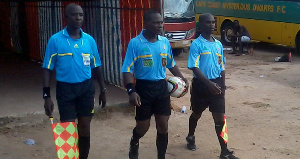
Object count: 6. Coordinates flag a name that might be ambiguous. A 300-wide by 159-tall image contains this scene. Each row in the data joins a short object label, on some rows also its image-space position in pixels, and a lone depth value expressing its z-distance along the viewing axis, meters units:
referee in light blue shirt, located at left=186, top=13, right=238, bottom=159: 5.26
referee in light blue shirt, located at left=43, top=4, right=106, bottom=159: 4.52
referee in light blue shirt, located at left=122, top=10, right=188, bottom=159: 4.70
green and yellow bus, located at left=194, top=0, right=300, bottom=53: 15.45
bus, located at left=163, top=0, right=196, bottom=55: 14.80
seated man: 15.84
